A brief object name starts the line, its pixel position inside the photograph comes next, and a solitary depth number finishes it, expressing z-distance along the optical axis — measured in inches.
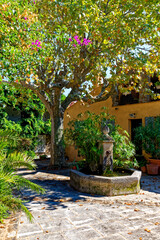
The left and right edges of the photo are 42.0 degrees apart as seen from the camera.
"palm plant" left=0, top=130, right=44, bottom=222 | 130.8
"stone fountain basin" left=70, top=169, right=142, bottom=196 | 226.5
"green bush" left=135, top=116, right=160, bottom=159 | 369.4
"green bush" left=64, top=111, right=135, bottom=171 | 261.3
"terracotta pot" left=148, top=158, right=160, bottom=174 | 366.8
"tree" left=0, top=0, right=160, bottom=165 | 267.9
